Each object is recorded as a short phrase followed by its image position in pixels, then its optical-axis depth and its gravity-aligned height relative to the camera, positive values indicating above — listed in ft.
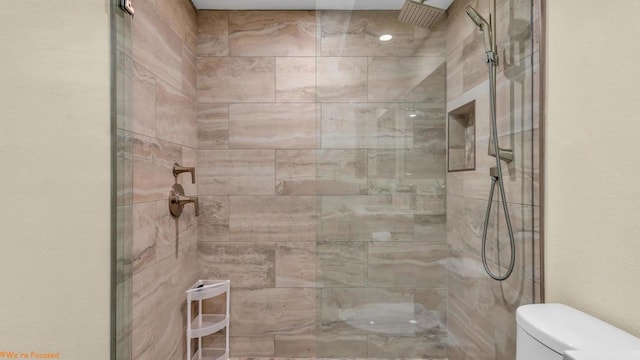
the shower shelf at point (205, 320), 5.42 -2.79
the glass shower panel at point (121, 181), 3.29 -0.03
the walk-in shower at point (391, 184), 3.66 -0.07
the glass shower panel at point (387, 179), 3.79 -0.01
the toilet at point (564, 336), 2.26 -1.30
